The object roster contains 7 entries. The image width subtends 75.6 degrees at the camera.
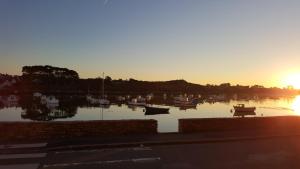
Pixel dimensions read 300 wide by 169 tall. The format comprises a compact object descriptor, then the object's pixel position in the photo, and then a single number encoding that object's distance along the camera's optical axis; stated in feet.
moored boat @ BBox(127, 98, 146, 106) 159.10
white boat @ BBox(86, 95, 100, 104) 164.38
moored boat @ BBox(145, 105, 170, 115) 128.11
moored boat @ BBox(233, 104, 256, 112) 125.82
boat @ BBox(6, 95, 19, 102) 172.50
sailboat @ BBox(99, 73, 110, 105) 148.48
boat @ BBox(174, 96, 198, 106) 170.79
